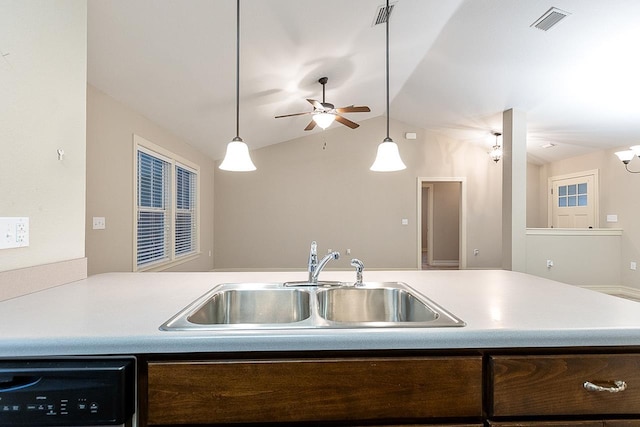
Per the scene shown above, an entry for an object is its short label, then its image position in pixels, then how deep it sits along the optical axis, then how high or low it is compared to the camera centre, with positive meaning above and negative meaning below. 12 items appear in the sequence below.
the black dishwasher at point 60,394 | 0.70 -0.41
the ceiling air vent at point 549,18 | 2.67 +1.77
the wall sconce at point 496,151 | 5.75 +1.22
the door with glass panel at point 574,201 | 5.32 +0.28
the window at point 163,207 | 3.60 +0.11
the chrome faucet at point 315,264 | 1.38 -0.22
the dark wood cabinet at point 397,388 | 0.76 -0.44
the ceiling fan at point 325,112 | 3.40 +1.16
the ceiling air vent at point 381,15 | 2.79 +1.88
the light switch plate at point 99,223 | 2.78 -0.08
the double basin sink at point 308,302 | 1.29 -0.37
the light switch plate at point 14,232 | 1.06 -0.06
